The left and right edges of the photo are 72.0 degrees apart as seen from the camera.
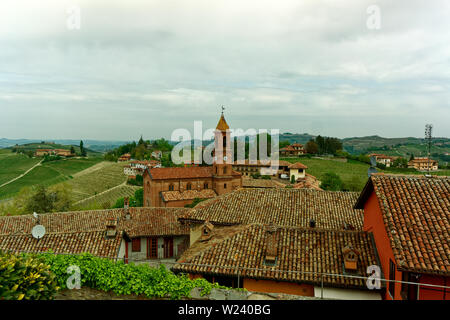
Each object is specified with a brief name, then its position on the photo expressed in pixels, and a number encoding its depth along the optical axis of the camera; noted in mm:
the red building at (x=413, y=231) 9023
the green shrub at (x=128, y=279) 7160
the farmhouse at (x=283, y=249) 12430
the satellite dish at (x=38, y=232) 15664
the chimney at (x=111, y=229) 16938
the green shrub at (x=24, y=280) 5281
